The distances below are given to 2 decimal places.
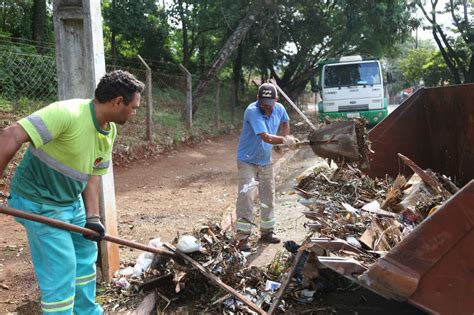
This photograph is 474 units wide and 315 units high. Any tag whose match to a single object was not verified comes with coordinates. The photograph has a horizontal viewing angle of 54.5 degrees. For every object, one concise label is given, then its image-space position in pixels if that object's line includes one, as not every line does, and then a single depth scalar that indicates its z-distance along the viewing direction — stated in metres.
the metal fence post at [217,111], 14.84
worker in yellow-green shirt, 2.57
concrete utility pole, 3.54
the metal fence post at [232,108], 17.92
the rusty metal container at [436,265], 2.31
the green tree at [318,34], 18.92
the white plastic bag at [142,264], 3.71
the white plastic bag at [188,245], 3.39
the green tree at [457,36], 21.20
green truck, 14.56
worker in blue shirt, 4.66
